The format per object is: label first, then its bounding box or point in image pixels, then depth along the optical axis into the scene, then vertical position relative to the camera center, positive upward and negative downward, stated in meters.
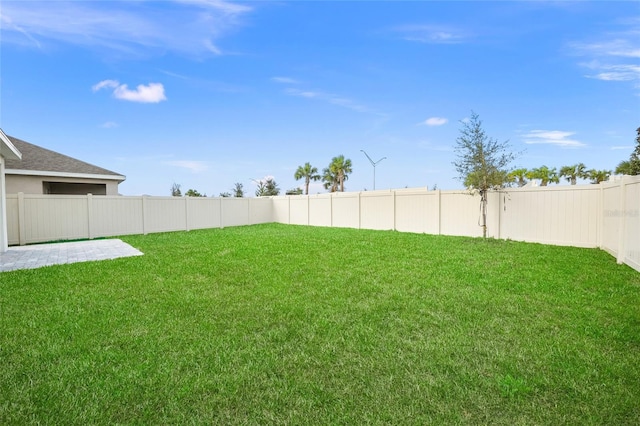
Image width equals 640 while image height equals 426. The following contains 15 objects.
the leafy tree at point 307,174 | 38.31 +3.52
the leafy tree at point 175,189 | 31.95 +1.59
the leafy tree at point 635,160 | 24.90 +3.08
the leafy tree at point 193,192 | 33.10 +1.32
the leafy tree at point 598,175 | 37.46 +2.89
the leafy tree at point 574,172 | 39.28 +3.42
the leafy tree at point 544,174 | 39.81 +3.22
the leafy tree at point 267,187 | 36.94 +1.95
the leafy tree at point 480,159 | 10.02 +1.32
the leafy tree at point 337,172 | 36.59 +3.54
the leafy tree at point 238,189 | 34.94 +1.64
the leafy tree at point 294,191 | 39.09 +1.51
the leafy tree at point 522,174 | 35.15 +2.97
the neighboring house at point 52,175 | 13.78 +1.47
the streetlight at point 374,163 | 24.33 +3.15
